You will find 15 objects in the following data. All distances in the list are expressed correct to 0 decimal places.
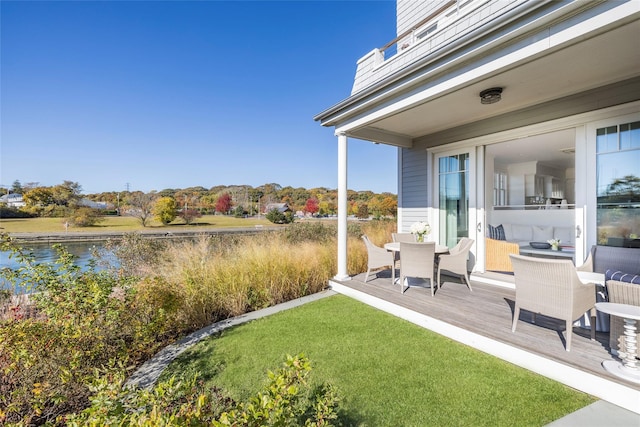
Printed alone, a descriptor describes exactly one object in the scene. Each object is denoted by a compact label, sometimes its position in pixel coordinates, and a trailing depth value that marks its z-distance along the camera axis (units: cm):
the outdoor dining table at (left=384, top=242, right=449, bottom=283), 465
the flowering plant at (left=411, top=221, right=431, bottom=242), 485
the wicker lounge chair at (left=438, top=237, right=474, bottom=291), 438
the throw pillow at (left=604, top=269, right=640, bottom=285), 252
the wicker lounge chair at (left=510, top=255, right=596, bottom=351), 246
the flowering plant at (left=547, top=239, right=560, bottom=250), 651
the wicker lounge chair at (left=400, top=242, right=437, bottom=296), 403
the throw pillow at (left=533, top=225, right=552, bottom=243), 802
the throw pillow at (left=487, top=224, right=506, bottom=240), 768
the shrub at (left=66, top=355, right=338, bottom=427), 103
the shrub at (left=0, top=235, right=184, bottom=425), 220
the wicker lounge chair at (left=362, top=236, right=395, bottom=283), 491
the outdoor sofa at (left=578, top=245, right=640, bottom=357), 231
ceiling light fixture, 377
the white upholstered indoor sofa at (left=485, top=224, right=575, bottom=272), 774
